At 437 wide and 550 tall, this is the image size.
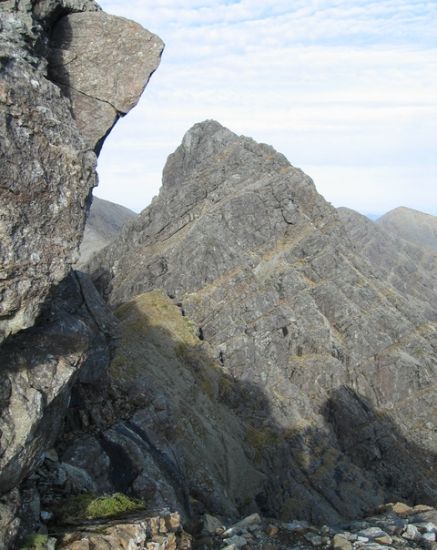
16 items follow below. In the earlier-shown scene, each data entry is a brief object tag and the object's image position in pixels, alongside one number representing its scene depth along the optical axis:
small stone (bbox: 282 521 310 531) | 20.67
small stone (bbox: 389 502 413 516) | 25.88
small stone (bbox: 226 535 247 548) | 18.64
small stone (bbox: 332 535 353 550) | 18.66
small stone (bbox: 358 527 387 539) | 20.26
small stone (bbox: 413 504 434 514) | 25.58
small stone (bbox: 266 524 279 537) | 20.16
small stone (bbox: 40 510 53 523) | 14.98
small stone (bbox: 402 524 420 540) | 20.30
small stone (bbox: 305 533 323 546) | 19.27
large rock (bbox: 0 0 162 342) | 12.52
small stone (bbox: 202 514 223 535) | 20.23
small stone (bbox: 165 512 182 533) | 15.39
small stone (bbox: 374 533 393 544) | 19.50
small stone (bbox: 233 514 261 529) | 21.00
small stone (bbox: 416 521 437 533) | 20.83
